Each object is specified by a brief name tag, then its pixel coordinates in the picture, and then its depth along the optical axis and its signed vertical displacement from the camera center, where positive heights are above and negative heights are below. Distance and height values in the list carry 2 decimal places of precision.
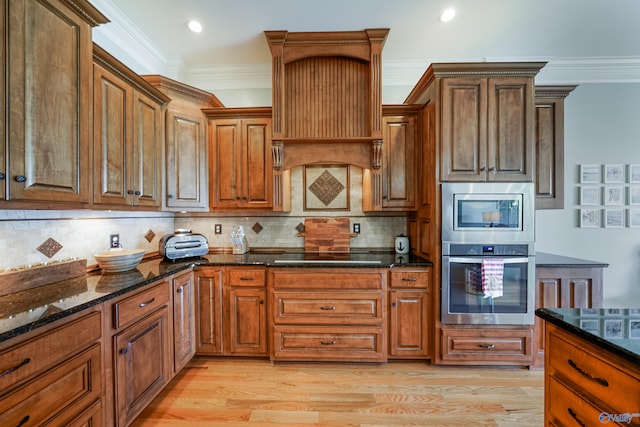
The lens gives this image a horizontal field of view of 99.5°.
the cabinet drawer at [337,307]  2.39 -0.84
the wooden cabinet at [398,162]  2.70 +0.49
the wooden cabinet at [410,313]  2.41 -0.90
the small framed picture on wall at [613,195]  3.00 +0.19
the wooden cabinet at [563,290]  2.33 -0.68
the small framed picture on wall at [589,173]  3.03 +0.43
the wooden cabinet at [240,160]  2.77 +0.53
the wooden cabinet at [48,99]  1.23 +0.56
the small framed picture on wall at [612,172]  3.01 +0.44
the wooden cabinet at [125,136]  1.76 +0.56
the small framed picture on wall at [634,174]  2.99 +0.42
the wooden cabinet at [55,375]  1.02 -0.71
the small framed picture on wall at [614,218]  3.01 -0.07
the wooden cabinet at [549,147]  2.59 +0.63
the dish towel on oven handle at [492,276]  2.25 -0.54
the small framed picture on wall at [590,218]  3.03 -0.07
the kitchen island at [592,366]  0.85 -0.55
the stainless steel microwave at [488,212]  2.28 +0.00
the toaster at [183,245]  2.44 -0.32
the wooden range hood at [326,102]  2.56 +1.06
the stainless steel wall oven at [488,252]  2.28 -0.34
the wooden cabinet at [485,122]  2.29 +0.76
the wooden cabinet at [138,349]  1.54 -0.89
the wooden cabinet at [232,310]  2.47 -0.91
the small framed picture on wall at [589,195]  3.02 +0.19
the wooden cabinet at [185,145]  2.49 +0.64
